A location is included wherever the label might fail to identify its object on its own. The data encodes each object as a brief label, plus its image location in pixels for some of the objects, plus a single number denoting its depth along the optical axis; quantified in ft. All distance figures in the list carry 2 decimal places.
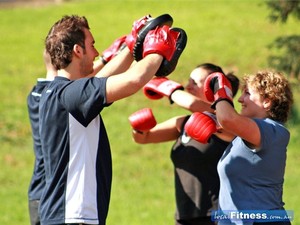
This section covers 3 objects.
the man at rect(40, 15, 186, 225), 27.81
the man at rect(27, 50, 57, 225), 34.24
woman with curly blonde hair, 29.40
